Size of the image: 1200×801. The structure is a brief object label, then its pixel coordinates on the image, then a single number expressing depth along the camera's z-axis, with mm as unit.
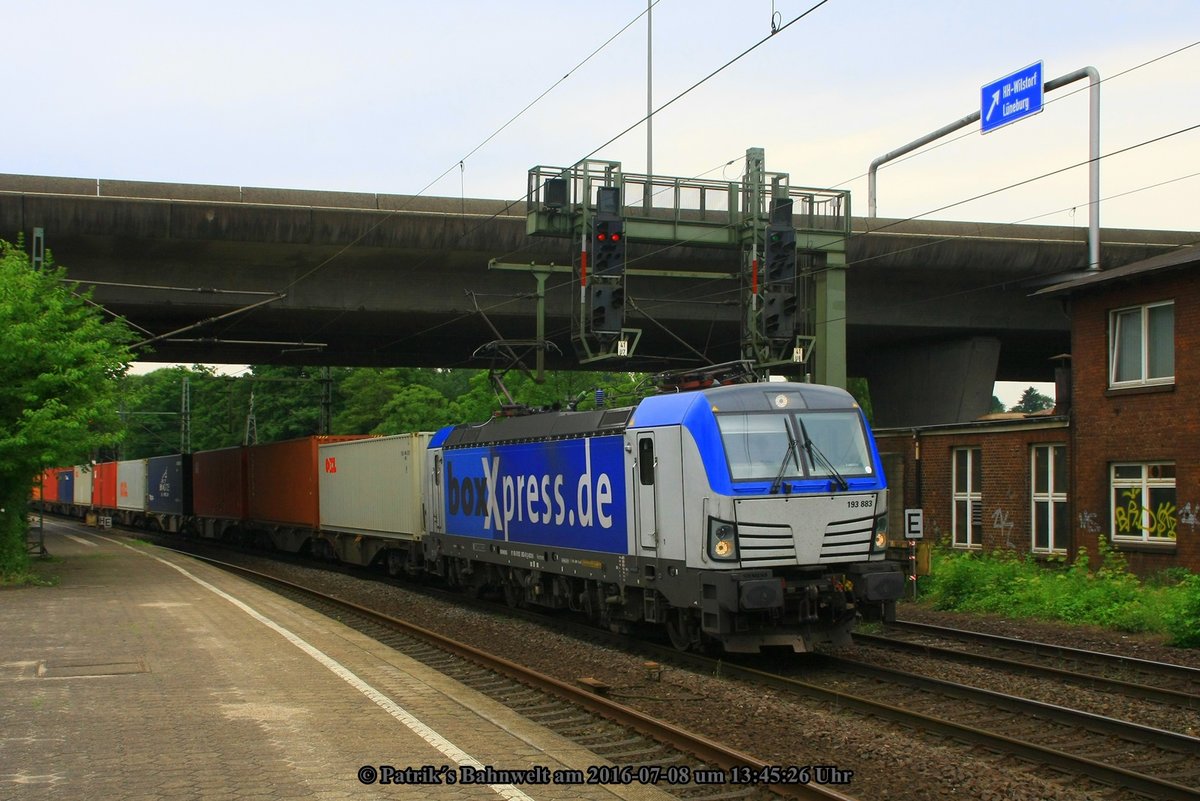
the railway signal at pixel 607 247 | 20359
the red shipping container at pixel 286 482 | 31141
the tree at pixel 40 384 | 21062
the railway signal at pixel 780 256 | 20125
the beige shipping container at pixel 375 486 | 23797
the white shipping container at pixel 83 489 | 63531
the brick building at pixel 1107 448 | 20328
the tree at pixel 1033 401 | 123562
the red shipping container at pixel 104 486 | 58906
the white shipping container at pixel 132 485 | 53219
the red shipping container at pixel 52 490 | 71688
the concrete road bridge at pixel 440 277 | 26828
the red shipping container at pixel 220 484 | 38219
